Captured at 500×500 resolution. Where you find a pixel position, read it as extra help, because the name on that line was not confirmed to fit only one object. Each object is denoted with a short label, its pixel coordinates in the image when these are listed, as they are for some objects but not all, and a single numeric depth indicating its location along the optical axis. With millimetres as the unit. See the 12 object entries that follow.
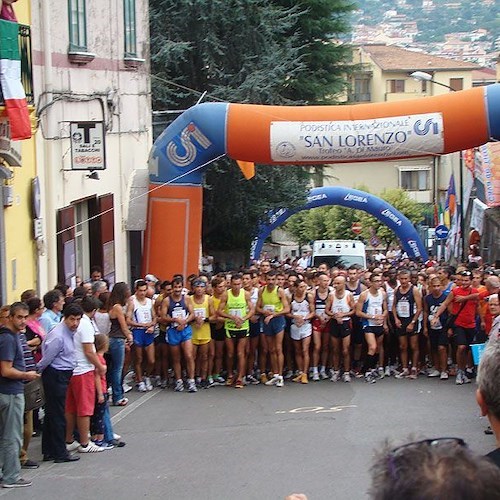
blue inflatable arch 33188
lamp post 36125
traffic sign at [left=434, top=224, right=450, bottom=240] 40656
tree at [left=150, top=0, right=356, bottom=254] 26422
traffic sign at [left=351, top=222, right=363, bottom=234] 52078
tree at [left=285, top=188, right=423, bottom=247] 58812
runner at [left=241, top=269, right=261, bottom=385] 15586
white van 34375
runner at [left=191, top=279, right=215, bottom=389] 15250
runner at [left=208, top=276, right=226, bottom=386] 15461
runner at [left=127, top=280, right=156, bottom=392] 14969
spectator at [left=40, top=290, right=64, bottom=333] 12094
